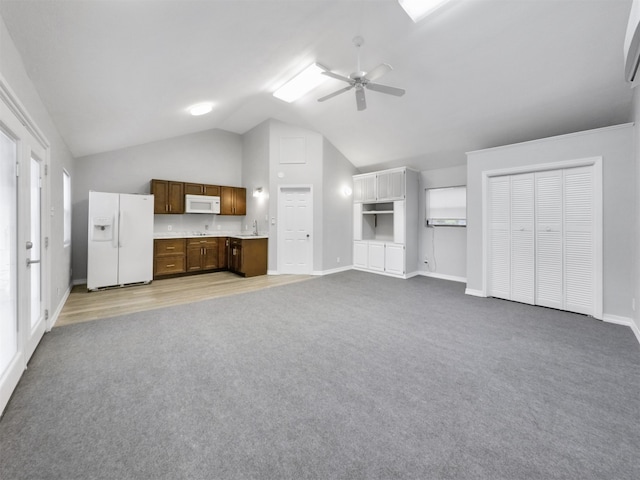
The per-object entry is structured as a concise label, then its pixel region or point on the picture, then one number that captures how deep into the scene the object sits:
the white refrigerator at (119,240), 4.55
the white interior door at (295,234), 6.24
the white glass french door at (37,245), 2.65
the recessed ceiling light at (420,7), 2.86
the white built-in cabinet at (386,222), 5.88
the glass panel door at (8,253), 1.94
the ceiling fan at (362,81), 3.13
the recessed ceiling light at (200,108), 4.35
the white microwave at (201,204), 6.11
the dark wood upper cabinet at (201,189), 6.14
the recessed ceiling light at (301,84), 4.11
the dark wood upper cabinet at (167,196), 5.71
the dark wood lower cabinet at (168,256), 5.47
